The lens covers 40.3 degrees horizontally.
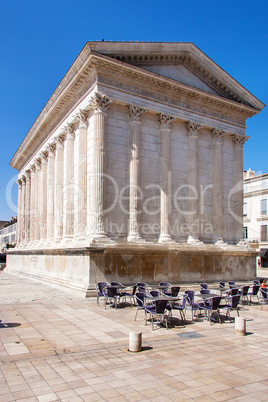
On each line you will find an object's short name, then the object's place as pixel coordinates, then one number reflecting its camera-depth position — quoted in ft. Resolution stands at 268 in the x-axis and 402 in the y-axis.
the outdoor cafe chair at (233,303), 41.47
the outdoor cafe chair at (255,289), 54.95
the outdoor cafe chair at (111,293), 46.80
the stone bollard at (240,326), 35.17
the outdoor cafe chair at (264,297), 54.28
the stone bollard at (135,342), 28.63
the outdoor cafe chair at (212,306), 39.70
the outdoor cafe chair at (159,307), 36.24
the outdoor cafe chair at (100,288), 49.21
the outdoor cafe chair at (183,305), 39.42
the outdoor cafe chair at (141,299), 40.81
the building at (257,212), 174.09
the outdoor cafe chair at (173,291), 48.06
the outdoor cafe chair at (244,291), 51.21
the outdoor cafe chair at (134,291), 48.45
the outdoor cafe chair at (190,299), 42.24
